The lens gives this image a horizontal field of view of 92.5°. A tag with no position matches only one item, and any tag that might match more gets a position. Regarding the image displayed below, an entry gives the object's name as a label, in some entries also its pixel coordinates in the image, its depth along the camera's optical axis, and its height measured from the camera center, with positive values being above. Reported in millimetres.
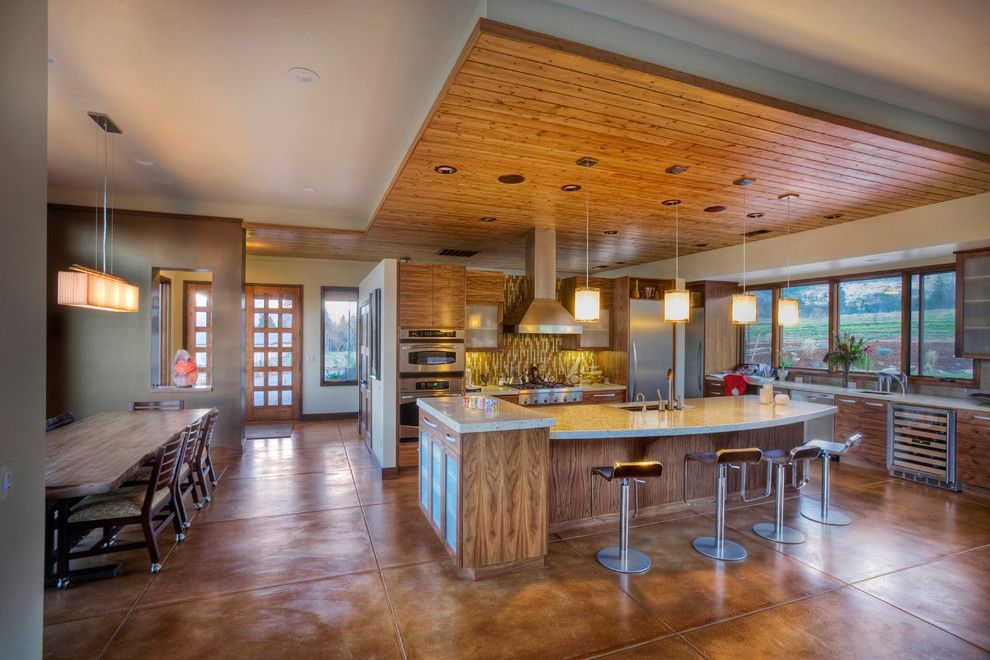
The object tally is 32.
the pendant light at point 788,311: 4285 +185
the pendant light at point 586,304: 3945 +224
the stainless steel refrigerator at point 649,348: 7055 -259
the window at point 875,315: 5887 +211
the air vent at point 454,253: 7460 +1244
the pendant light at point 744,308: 4152 +204
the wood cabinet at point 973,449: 4473 -1121
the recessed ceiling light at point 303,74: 2875 +1573
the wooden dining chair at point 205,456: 4112 -1134
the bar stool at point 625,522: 3030 -1286
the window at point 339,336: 8477 -112
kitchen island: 3000 -967
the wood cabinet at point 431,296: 5391 +401
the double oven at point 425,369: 5356 -443
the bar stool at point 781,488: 3607 -1212
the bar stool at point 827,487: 3941 -1332
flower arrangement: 6031 -287
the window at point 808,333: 6695 -20
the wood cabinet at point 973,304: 4684 +288
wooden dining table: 2611 -820
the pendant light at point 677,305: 3854 +213
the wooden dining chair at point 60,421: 3883 -788
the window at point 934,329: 5312 +35
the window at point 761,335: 7375 -59
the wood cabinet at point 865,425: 5352 -1091
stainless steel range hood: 5648 +445
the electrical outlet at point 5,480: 1415 -457
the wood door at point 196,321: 7914 +139
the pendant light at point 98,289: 3275 +297
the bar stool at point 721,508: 3271 -1264
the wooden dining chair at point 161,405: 4961 -799
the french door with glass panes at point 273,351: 8164 -375
